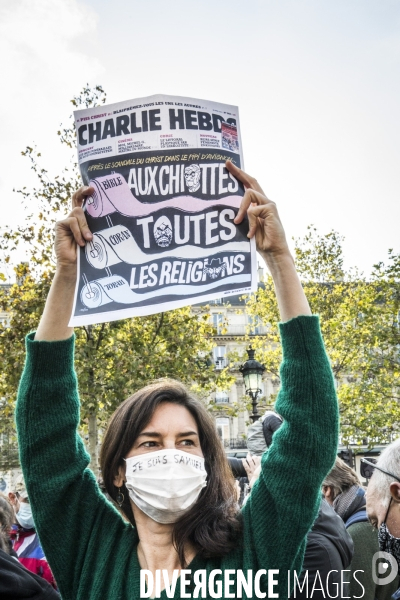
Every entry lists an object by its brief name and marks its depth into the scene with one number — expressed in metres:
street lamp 13.41
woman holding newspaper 2.23
